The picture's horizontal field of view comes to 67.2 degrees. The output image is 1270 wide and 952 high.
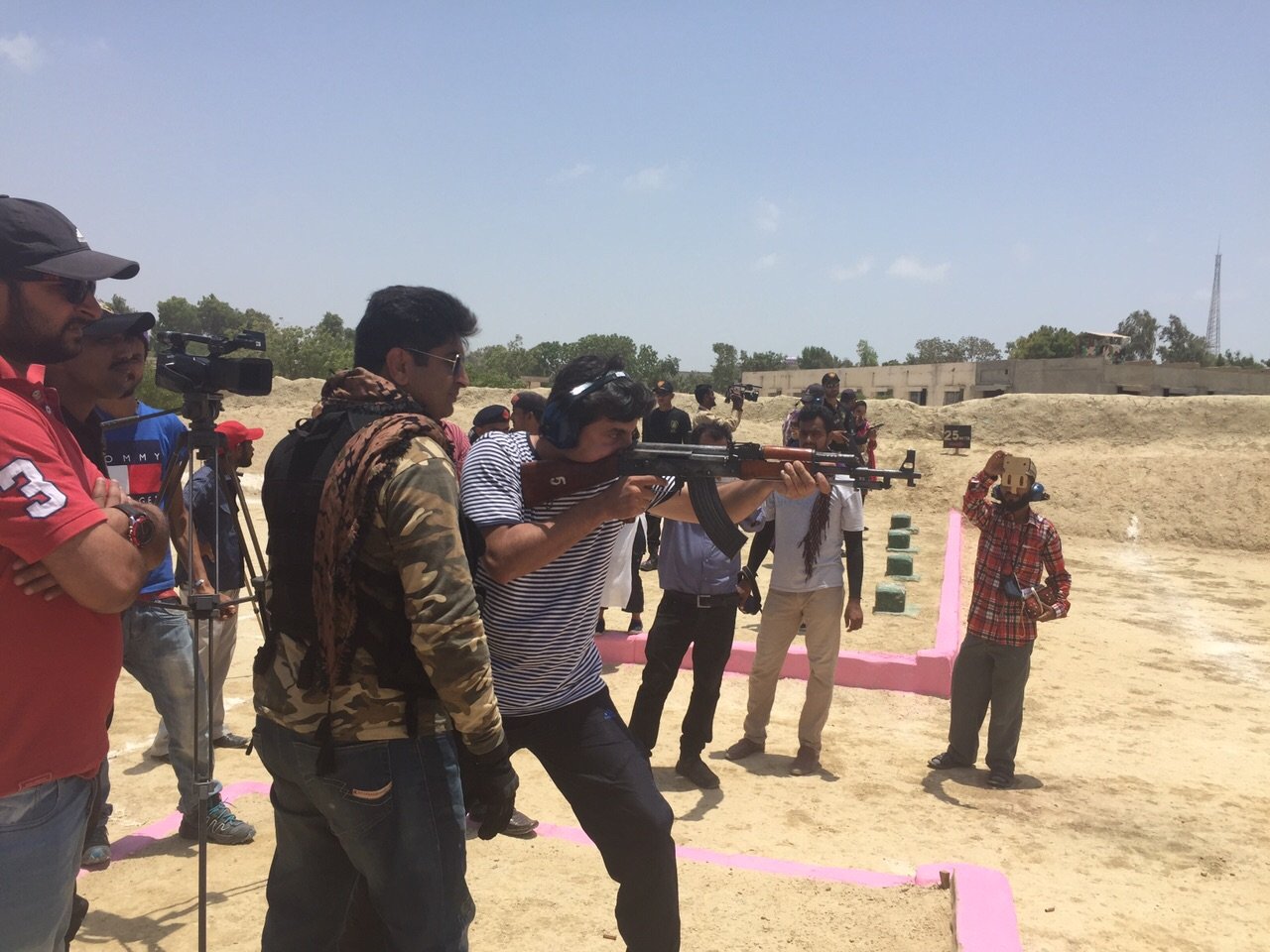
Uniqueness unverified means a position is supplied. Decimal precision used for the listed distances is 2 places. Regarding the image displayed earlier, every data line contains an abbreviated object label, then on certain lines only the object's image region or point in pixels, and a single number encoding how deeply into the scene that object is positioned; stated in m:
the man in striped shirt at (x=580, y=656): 2.80
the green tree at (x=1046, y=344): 67.56
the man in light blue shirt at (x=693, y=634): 5.31
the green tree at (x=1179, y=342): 79.31
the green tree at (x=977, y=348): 98.69
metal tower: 88.93
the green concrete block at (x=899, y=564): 12.58
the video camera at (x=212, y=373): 2.82
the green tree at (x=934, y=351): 99.25
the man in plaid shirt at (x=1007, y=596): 5.65
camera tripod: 2.73
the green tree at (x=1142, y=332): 80.56
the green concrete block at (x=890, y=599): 10.12
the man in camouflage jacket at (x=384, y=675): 2.09
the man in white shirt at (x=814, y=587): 5.65
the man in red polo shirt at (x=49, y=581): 1.84
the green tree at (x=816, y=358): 83.55
